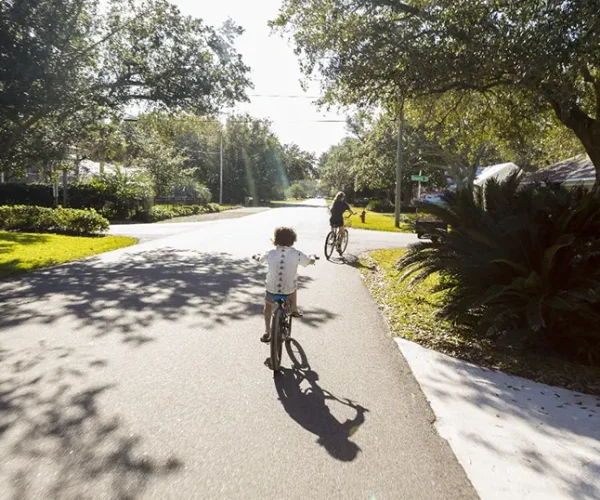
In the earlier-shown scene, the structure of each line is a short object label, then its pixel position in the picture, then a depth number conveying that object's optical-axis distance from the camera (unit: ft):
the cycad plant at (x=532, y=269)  15.81
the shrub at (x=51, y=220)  56.65
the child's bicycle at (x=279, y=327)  14.05
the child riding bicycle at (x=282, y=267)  15.38
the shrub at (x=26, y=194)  94.27
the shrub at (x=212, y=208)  133.28
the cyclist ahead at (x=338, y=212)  41.15
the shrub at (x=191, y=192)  130.31
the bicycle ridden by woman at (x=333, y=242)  41.75
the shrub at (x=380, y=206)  163.63
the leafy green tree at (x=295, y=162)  309.92
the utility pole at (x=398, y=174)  80.34
